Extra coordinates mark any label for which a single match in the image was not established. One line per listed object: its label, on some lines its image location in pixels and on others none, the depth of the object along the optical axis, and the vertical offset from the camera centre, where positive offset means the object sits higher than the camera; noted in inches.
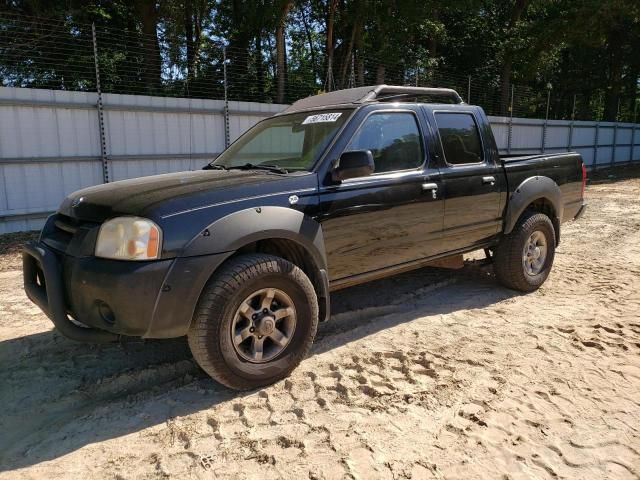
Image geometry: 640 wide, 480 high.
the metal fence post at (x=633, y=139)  1003.9 +19.3
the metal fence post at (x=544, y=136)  775.7 +20.9
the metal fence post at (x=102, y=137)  347.9 +10.7
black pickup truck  112.1 -20.0
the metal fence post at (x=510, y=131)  713.6 +26.4
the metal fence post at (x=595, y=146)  895.7 +6.1
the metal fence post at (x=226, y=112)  425.4 +32.9
